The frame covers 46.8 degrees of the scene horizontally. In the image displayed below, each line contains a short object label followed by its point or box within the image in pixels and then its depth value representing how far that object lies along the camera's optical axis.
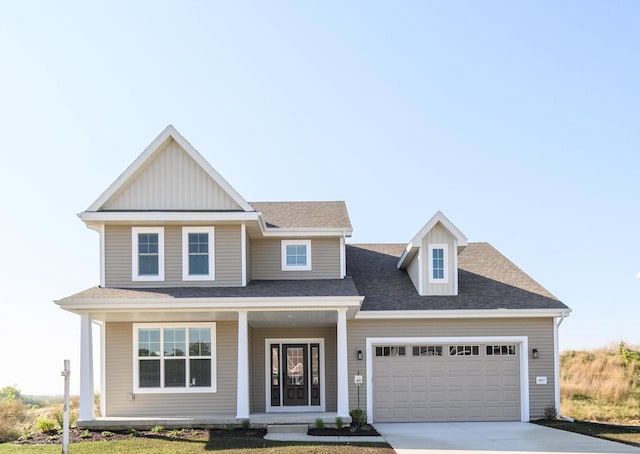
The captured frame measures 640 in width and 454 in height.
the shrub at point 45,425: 18.64
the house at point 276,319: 19.08
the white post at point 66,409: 14.02
